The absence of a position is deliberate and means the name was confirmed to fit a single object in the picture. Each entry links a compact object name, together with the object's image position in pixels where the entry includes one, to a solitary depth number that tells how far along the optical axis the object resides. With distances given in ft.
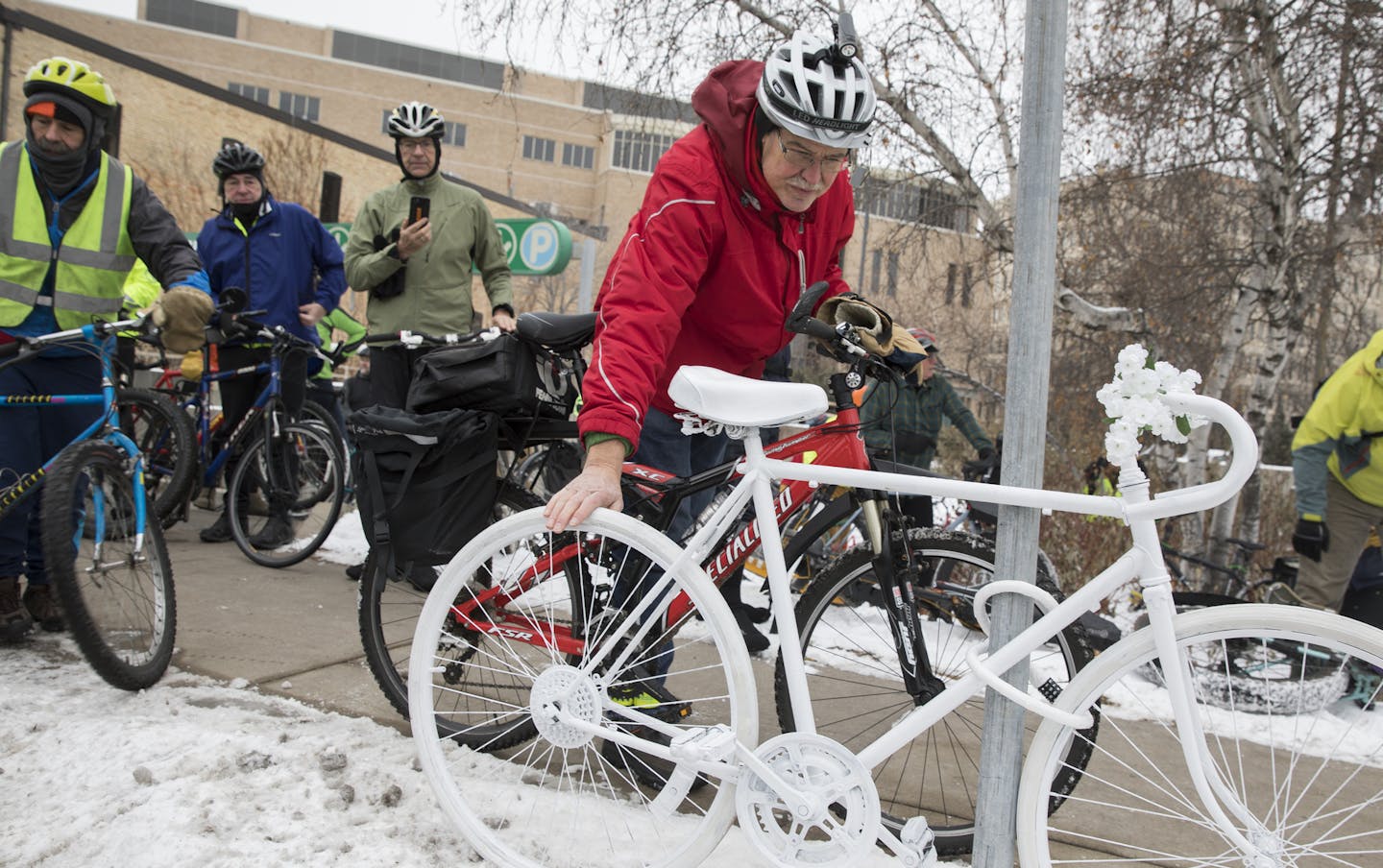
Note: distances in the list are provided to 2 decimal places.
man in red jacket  6.93
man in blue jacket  17.16
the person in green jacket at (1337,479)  13.66
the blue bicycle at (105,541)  9.27
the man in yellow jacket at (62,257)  10.63
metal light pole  5.66
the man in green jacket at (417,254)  14.97
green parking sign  26.94
